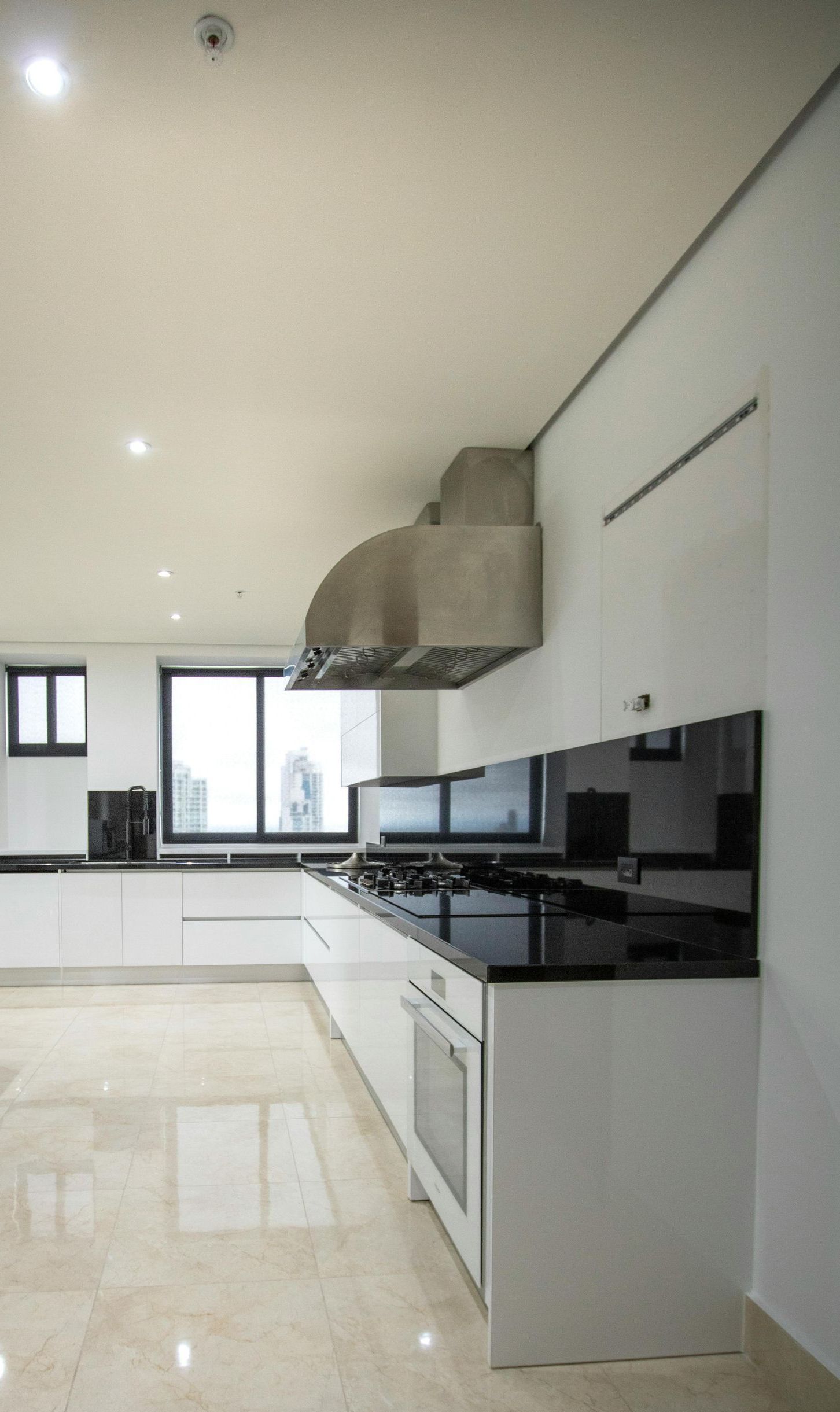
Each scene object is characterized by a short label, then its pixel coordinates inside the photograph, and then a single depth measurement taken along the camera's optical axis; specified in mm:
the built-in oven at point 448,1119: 2078
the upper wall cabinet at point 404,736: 5277
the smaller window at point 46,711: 7652
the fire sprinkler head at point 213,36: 1672
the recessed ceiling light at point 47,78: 1768
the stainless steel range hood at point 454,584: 3449
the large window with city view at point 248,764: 7699
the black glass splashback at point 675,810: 2092
